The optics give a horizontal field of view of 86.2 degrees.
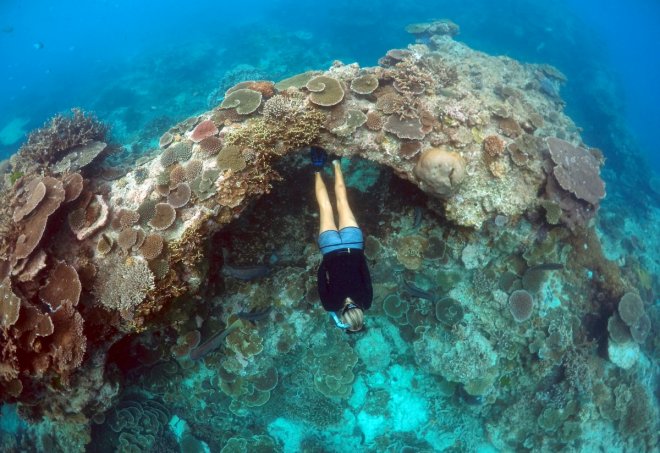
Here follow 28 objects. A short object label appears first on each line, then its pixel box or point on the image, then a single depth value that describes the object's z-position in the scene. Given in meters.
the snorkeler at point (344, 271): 4.91
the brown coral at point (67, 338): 4.56
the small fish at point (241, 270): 6.75
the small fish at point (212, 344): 6.69
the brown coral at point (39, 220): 4.84
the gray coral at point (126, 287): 4.80
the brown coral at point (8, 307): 4.42
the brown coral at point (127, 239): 5.01
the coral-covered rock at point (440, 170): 5.57
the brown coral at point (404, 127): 6.12
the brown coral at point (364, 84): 6.64
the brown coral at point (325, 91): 6.17
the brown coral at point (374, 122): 6.21
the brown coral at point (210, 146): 5.68
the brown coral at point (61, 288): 4.66
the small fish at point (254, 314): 6.96
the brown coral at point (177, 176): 5.52
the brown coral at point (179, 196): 5.29
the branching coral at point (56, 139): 7.73
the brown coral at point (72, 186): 5.33
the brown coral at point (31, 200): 5.13
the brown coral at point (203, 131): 5.88
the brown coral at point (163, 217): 5.14
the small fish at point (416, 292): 7.39
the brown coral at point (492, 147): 6.60
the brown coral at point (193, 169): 5.50
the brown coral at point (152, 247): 4.92
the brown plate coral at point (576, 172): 6.98
